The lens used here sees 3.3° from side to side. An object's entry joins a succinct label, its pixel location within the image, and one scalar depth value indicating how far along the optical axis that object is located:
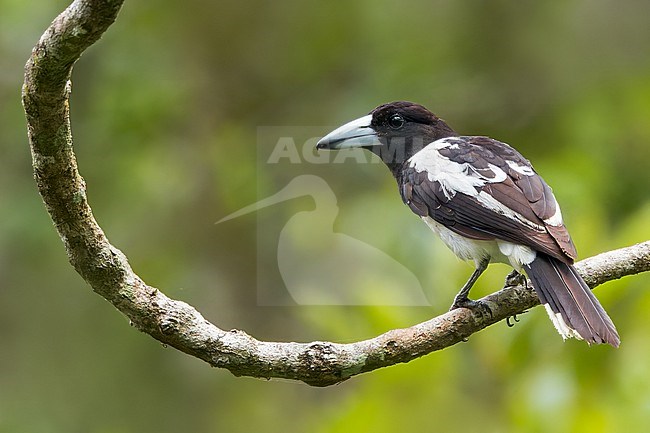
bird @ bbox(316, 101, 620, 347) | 8.09
